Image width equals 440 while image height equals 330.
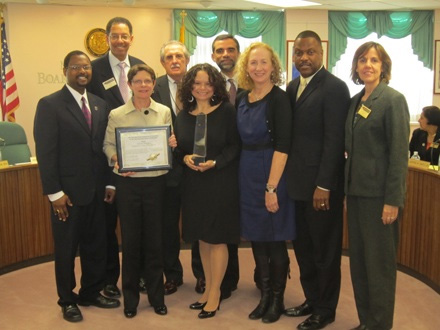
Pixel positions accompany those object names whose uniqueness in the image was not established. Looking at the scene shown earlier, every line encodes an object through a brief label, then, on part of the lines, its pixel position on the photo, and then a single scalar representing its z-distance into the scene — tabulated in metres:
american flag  7.54
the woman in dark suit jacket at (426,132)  5.78
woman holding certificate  3.21
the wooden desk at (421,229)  3.87
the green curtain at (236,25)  8.82
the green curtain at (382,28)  9.30
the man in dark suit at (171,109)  3.63
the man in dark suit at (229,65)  3.73
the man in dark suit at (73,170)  3.14
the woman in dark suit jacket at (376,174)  2.67
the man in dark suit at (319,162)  2.92
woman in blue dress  3.02
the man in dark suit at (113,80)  3.64
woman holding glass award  3.14
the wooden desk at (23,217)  4.23
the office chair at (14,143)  5.15
